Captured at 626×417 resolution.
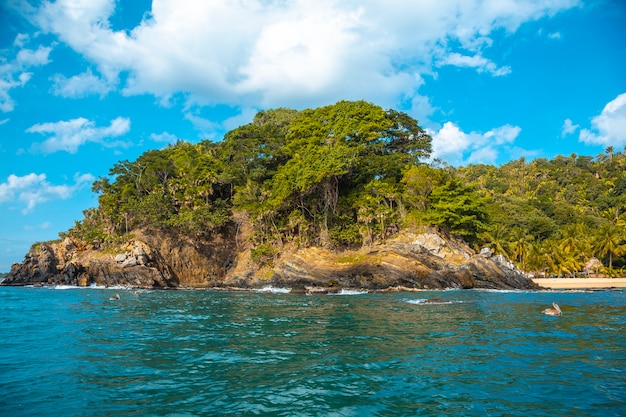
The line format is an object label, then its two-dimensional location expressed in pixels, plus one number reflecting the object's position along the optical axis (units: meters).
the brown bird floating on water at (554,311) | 19.42
